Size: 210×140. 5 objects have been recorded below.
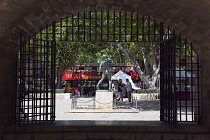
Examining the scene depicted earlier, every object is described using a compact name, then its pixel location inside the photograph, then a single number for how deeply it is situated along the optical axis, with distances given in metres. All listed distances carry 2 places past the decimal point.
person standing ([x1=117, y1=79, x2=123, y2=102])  21.32
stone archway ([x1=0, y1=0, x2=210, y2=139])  6.98
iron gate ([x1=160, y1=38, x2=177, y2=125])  7.98
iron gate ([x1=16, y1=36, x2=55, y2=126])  7.63
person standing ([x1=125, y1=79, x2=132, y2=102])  20.64
